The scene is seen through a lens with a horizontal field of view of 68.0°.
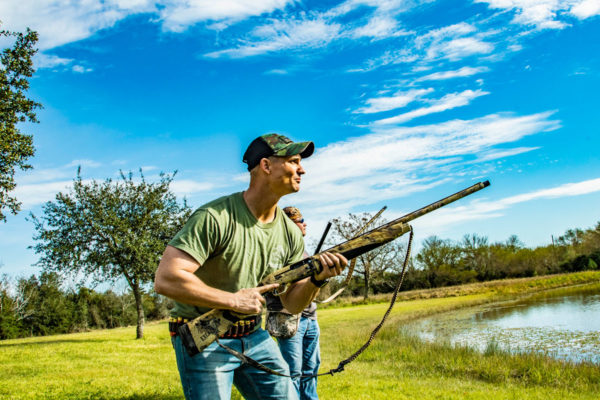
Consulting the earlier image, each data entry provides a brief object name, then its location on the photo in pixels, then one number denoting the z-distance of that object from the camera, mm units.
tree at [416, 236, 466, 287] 60125
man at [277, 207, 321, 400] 5523
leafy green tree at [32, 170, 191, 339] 22828
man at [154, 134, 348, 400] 3244
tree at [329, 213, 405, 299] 48344
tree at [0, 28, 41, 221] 17109
